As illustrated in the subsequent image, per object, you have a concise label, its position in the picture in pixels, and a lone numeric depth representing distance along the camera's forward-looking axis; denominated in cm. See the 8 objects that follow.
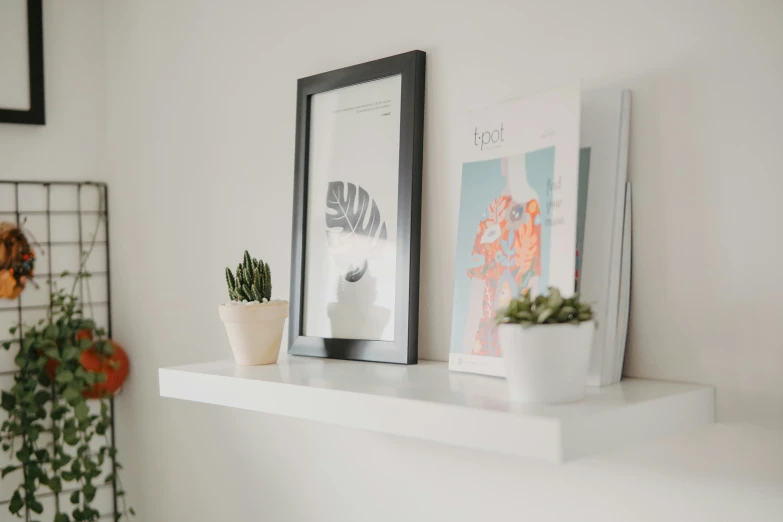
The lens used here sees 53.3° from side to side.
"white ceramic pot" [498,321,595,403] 77
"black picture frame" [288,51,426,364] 115
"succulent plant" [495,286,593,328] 78
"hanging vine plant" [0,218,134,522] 171
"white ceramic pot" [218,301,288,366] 118
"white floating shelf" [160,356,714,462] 73
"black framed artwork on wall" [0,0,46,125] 179
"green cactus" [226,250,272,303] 121
